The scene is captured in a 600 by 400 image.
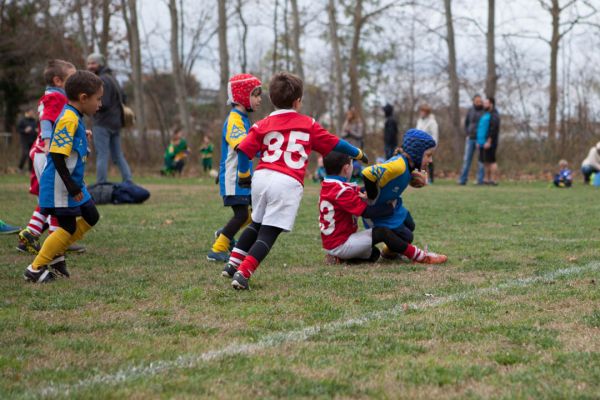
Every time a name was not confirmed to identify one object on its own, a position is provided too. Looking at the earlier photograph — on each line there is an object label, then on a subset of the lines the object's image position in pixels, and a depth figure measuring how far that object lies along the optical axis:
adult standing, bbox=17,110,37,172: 24.45
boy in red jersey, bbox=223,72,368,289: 5.22
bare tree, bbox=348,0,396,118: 29.38
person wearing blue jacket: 17.84
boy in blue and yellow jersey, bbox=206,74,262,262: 6.35
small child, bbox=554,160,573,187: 17.58
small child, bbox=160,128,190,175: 24.86
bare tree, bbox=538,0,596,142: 25.09
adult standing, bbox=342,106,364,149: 19.61
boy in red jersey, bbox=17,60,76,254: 7.07
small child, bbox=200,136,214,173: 25.20
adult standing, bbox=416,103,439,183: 17.62
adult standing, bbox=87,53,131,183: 12.53
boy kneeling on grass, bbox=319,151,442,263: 6.27
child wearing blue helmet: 6.13
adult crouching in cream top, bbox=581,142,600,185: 18.22
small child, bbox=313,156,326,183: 20.12
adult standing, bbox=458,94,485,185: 18.50
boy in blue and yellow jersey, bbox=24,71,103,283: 5.46
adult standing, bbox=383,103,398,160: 19.44
